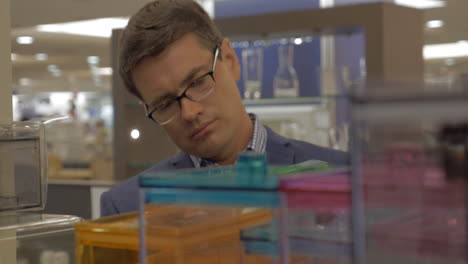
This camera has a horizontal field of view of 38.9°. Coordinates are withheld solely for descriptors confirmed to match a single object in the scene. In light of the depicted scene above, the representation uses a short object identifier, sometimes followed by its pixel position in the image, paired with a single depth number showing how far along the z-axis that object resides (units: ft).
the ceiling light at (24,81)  58.59
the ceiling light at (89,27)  30.02
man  4.84
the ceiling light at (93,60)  44.13
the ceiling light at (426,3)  22.86
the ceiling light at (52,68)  49.32
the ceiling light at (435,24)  28.19
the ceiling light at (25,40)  34.71
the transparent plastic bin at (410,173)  1.97
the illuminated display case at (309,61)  12.80
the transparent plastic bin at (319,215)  2.33
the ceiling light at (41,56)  41.86
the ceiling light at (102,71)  51.59
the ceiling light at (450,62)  42.34
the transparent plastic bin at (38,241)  4.27
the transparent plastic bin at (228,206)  2.43
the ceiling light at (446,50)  37.42
